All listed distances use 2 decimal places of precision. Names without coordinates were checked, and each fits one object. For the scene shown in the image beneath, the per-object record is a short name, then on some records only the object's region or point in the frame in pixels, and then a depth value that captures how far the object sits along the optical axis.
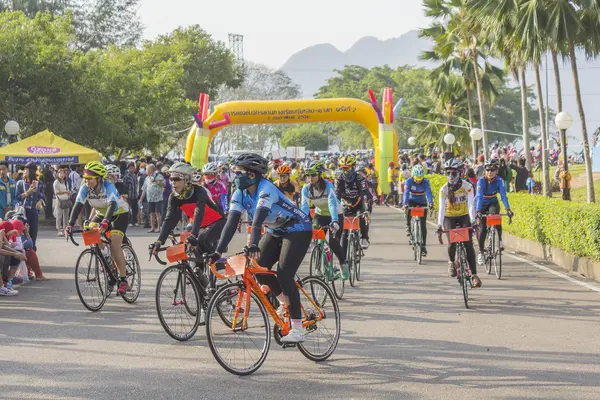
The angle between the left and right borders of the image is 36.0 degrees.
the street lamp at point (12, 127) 27.41
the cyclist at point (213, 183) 16.30
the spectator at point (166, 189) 24.28
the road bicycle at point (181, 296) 8.93
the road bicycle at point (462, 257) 11.02
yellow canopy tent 25.33
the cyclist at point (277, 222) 7.59
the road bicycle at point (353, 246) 13.19
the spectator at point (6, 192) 15.07
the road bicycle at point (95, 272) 11.09
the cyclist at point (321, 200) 11.93
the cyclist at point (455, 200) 12.25
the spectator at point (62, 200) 22.73
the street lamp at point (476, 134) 38.63
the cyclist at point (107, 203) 11.20
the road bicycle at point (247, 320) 7.45
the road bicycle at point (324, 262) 11.52
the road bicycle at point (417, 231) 16.12
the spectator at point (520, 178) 27.84
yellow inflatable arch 34.56
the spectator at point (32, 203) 16.16
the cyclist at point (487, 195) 14.59
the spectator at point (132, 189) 25.59
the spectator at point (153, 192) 24.00
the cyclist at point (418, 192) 16.25
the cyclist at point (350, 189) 14.41
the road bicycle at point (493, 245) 13.98
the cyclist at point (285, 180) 10.46
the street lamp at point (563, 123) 24.39
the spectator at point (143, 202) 26.28
